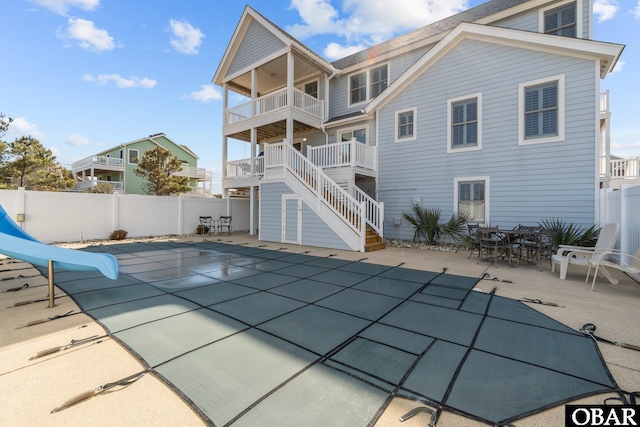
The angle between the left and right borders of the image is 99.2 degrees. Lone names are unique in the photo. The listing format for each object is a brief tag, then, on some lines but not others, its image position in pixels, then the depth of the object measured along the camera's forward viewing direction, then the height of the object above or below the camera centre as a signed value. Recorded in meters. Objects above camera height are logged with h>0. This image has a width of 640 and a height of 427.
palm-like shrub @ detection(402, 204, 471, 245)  9.20 -0.48
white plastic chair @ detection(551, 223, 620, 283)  5.03 -0.76
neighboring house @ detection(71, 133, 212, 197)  24.09 +3.64
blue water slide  3.25 -0.60
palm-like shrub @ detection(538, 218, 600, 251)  7.06 -0.57
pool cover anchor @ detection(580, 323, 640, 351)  2.68 -1.32
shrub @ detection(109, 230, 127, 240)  10.83 -1.08
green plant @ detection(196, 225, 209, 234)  13.35 -1.00
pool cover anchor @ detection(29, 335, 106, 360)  2.52 -1.36
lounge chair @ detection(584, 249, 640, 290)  4.23 -0.85
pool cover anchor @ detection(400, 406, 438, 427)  1.71 -1.32
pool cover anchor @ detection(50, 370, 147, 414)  1.85 -1.35
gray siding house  7.81 +3.00
